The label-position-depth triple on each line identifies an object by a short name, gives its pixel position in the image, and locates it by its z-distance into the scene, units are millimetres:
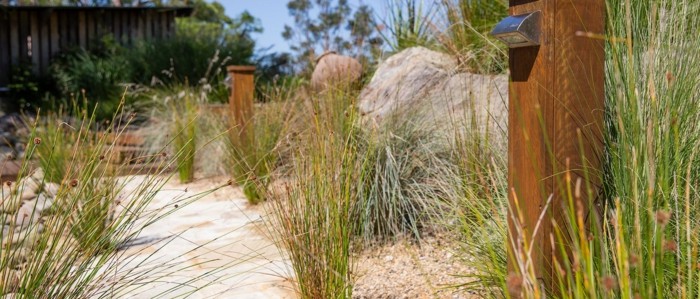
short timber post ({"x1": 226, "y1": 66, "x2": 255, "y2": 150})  5582
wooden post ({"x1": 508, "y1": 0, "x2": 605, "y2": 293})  1924
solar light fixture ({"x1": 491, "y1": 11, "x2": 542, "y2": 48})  1920
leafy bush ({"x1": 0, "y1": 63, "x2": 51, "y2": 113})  10883
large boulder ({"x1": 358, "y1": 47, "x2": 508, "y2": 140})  4086
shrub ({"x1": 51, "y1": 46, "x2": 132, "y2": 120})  10422
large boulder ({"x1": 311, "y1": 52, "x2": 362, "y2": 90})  4473
